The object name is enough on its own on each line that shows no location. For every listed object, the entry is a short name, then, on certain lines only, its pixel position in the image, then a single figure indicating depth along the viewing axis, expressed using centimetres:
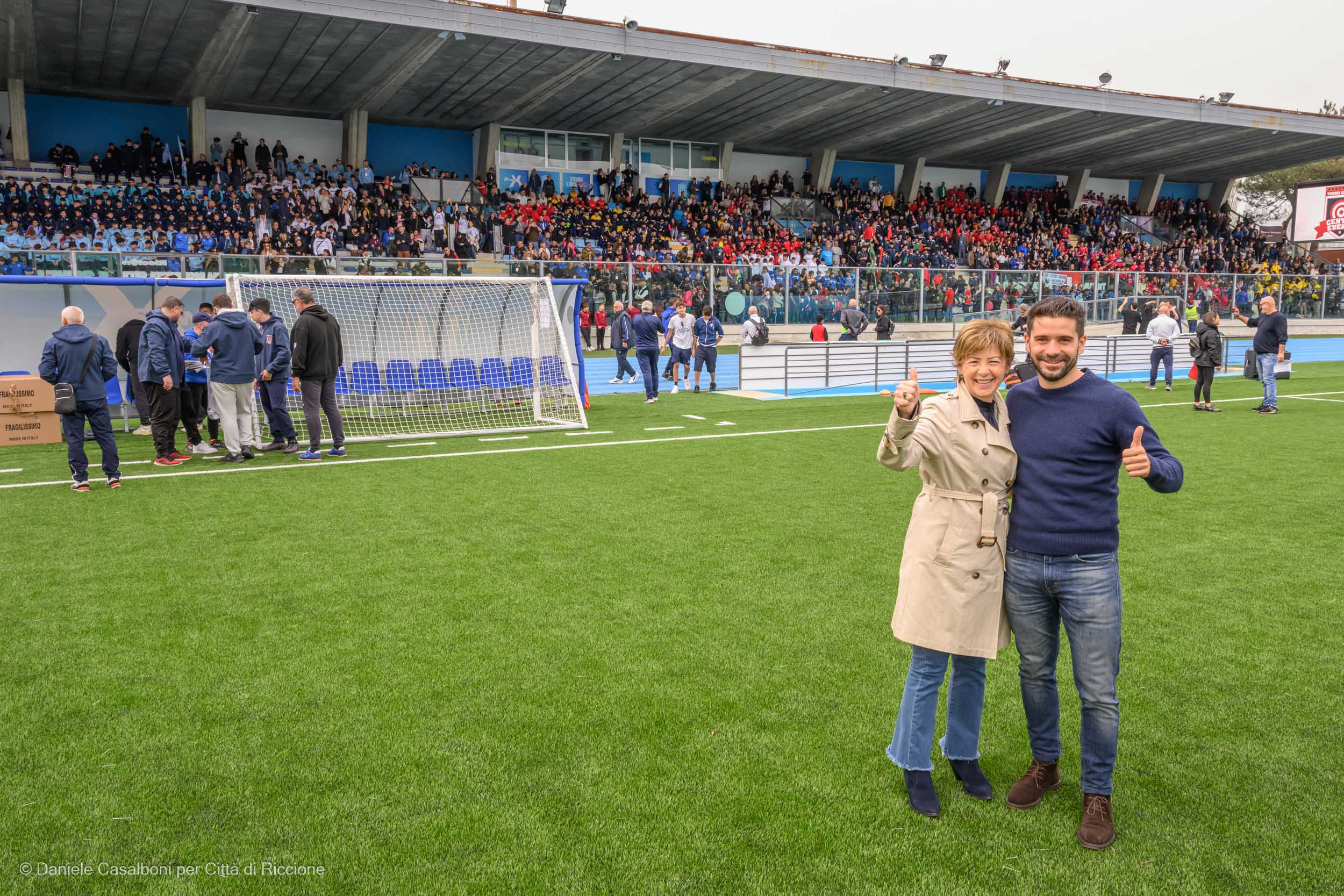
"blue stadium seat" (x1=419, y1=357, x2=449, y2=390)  1542
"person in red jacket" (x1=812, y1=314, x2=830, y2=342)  2162
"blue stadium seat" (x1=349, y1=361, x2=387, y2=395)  1470
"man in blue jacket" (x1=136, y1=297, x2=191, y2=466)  1027
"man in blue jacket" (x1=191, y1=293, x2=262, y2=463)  1058
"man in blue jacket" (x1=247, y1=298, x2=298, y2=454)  1117
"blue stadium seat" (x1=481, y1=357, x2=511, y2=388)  1538
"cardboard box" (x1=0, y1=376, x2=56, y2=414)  1175
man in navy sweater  311
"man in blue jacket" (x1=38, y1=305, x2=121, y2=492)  850
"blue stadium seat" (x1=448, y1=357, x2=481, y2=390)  1545
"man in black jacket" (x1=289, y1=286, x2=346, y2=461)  1052
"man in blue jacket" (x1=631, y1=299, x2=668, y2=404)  1622
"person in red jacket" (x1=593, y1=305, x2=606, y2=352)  2416
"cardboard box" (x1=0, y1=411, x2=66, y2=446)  1184
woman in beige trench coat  319
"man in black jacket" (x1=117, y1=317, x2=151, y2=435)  1177
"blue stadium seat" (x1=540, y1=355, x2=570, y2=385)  1535
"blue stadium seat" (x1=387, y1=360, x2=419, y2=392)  1517
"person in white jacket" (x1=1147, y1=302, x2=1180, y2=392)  1759
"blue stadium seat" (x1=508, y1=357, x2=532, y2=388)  1542
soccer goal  1423
